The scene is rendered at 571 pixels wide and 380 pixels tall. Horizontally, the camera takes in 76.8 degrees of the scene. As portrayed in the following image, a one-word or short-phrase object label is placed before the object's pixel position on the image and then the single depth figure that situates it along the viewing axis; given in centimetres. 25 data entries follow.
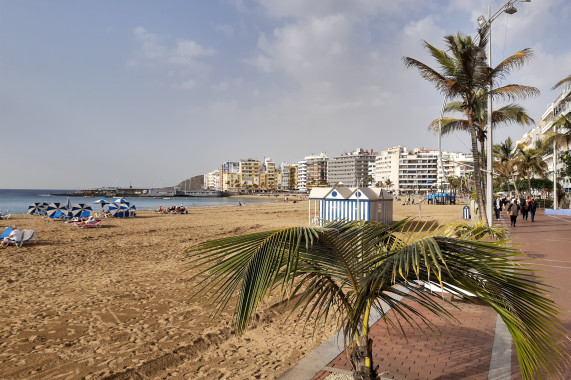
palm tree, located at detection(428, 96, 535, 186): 1545
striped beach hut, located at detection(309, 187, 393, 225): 1708
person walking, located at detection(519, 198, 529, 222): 2092
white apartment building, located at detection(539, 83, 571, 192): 3736
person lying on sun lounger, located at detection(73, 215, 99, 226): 2055
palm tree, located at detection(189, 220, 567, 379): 196
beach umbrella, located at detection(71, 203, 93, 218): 2484
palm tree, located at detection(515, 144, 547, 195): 3738
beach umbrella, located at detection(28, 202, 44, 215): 2817
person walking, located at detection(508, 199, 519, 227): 1742
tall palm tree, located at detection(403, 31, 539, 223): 1227
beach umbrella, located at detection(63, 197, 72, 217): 2541
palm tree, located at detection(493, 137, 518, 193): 4347
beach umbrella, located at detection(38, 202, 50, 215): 2740
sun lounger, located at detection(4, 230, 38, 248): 1366
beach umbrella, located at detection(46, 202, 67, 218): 2567
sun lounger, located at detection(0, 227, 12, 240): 1393
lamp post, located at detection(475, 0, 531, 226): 1192
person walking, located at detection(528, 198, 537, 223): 2006
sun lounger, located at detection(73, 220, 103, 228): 2038
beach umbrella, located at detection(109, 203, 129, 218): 2808
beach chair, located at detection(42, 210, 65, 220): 2553
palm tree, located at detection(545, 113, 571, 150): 2361
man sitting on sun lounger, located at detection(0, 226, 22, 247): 1341
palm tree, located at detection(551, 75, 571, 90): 1572
